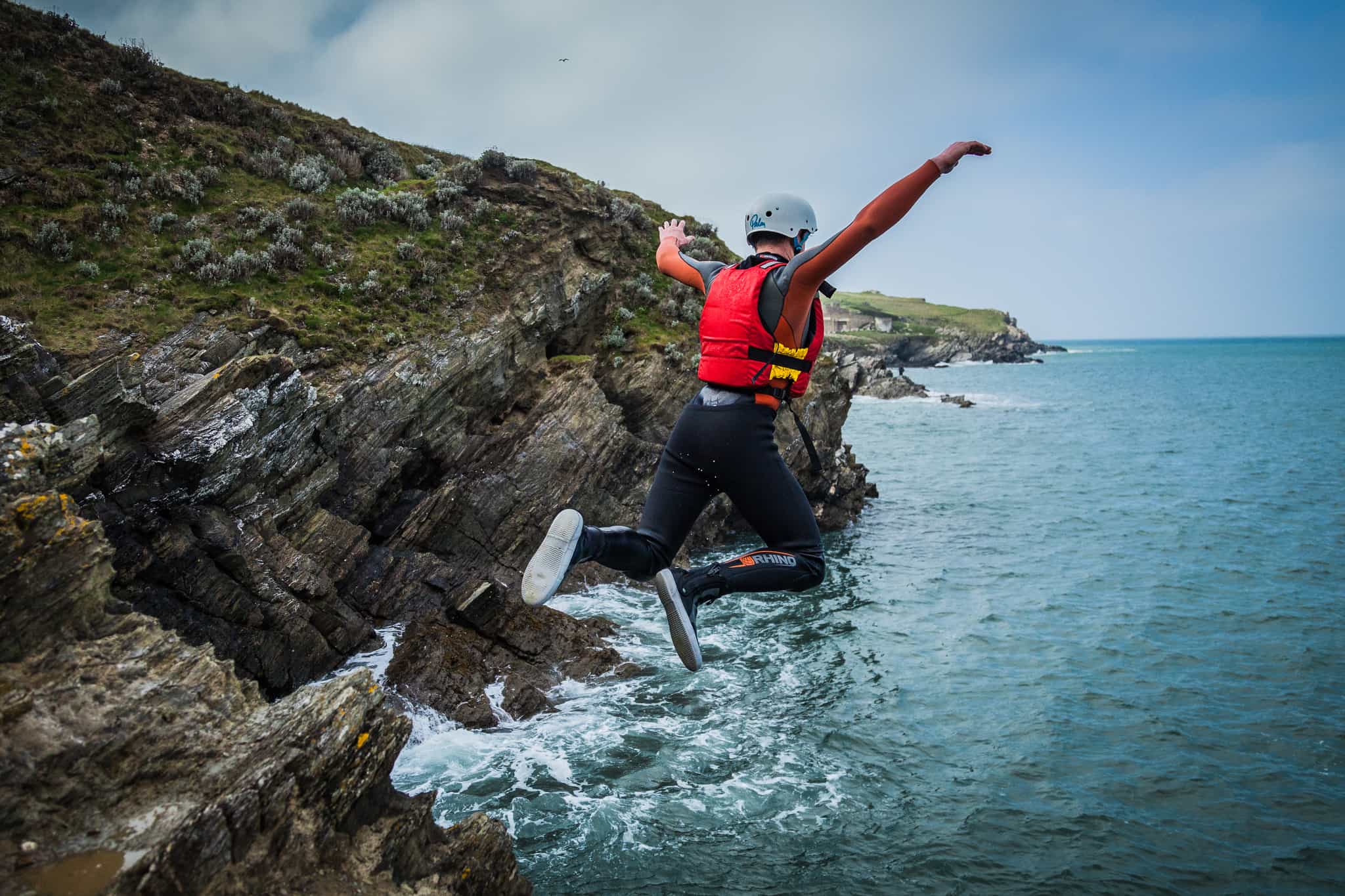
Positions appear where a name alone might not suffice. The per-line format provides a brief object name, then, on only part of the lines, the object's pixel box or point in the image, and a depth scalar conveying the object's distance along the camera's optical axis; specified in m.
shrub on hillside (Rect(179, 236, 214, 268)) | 17.25
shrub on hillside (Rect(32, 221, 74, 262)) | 16.12
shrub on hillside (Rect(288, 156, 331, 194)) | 22.16
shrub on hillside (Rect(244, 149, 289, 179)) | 22.00
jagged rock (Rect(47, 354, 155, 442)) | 10.98
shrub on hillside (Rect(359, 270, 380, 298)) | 19.14
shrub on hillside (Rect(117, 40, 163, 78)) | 22.34
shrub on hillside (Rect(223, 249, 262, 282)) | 17.53
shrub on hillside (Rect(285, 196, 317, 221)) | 20.23
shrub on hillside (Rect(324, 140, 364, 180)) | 25.03
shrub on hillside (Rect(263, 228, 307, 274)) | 18.52
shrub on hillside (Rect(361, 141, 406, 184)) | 26.05
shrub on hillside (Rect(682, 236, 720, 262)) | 28.81
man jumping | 5.76
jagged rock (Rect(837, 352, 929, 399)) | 87.88
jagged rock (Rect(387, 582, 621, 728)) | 13.79
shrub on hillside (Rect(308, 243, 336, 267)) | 19.70
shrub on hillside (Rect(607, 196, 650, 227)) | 25.97
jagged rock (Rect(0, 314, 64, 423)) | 8.87
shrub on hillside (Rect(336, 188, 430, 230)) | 21.42
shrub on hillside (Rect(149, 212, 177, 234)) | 17.94
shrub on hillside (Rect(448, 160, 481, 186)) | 24.48
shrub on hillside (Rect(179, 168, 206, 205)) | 19.30
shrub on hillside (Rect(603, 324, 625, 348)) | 23.80
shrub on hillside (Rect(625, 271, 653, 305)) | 25.97
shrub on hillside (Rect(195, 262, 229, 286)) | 17.06
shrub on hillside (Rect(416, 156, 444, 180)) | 28.70
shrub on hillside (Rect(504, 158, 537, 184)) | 25.11
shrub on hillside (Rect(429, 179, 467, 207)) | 23.52
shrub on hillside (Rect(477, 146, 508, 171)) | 25.30
